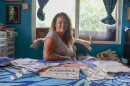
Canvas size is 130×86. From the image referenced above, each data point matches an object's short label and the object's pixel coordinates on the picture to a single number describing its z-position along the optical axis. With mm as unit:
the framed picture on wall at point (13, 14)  4188
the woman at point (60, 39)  2102
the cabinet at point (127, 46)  3889
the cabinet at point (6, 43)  3553
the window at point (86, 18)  4266
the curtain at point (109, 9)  4155
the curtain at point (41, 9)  4219
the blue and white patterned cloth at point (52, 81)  1103
